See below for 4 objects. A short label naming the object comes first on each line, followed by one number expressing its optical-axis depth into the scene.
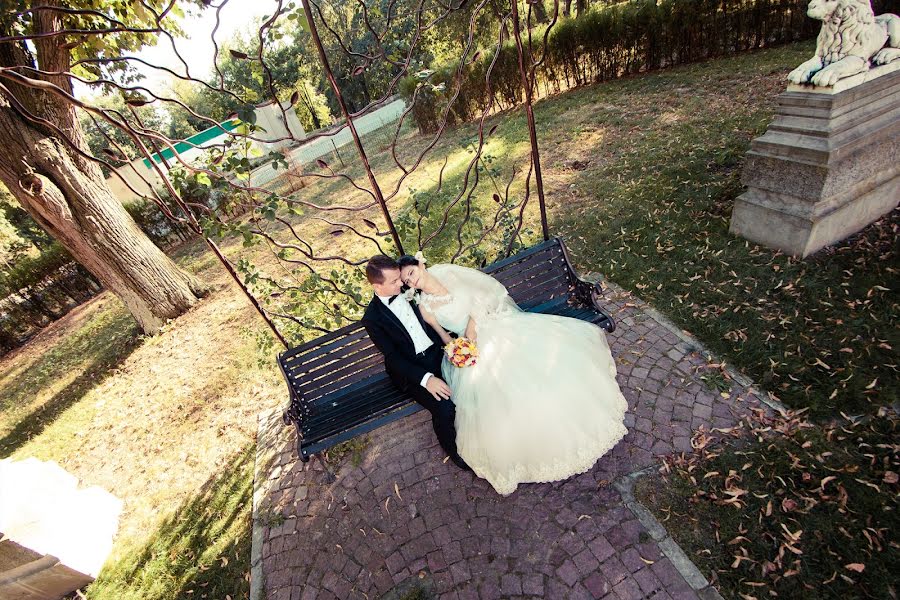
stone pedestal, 4.04
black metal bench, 3.77
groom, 3.54
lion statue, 3.72
